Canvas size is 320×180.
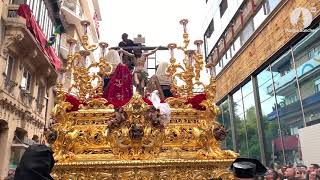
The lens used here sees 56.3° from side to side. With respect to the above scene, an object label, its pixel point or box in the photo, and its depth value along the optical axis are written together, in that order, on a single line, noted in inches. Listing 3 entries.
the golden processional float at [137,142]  133.9
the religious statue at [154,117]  138.6
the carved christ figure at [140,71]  200.0
